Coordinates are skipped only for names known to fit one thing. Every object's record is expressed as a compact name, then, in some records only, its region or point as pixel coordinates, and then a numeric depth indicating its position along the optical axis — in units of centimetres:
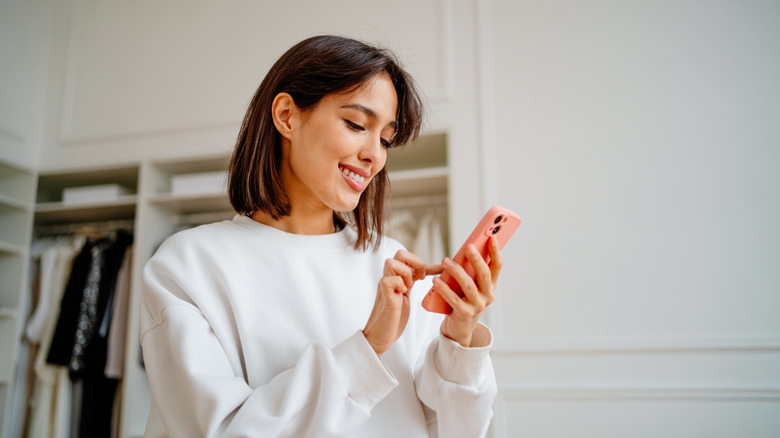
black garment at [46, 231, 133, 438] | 301
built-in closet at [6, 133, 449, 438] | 293
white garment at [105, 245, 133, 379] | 301
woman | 87
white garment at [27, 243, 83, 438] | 301
